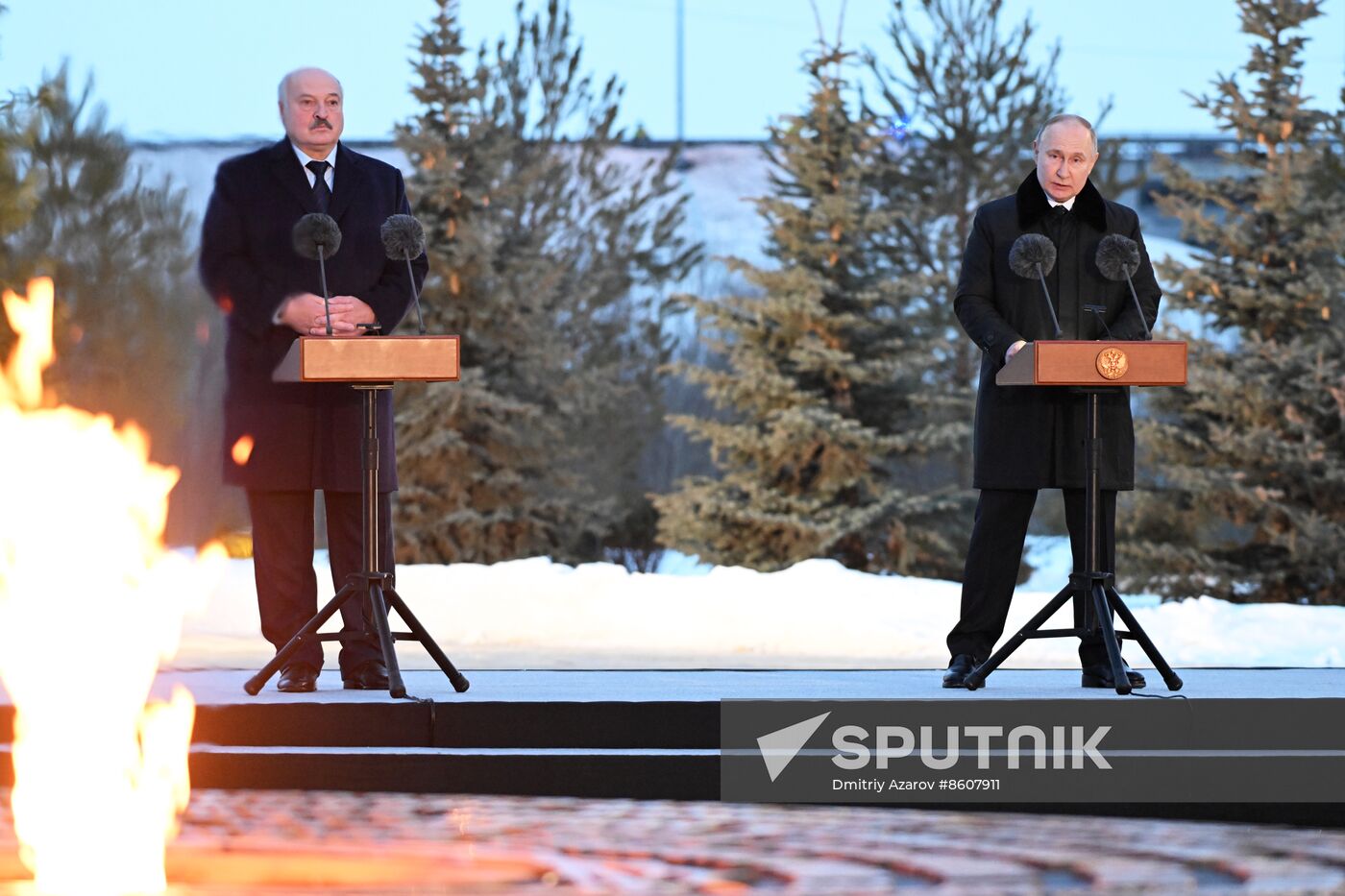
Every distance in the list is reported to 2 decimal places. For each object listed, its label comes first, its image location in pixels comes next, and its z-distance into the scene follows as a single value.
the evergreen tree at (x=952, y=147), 33.06
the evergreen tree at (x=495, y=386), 29.83
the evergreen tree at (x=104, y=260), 33.22
